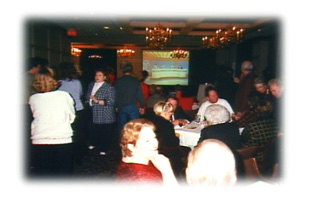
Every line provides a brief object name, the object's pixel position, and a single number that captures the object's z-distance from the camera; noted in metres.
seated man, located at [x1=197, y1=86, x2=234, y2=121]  3.85
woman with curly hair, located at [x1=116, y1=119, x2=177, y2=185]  1.57
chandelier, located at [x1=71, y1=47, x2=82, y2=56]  11.54
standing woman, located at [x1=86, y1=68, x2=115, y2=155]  4.02
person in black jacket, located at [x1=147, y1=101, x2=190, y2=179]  2.59
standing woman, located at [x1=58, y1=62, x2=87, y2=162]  3.62
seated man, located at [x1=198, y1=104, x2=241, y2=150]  2.52
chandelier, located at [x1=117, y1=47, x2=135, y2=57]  11.64
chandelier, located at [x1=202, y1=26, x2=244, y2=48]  6.80
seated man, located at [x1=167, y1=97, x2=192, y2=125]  3.96
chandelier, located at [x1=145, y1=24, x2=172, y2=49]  7.04
